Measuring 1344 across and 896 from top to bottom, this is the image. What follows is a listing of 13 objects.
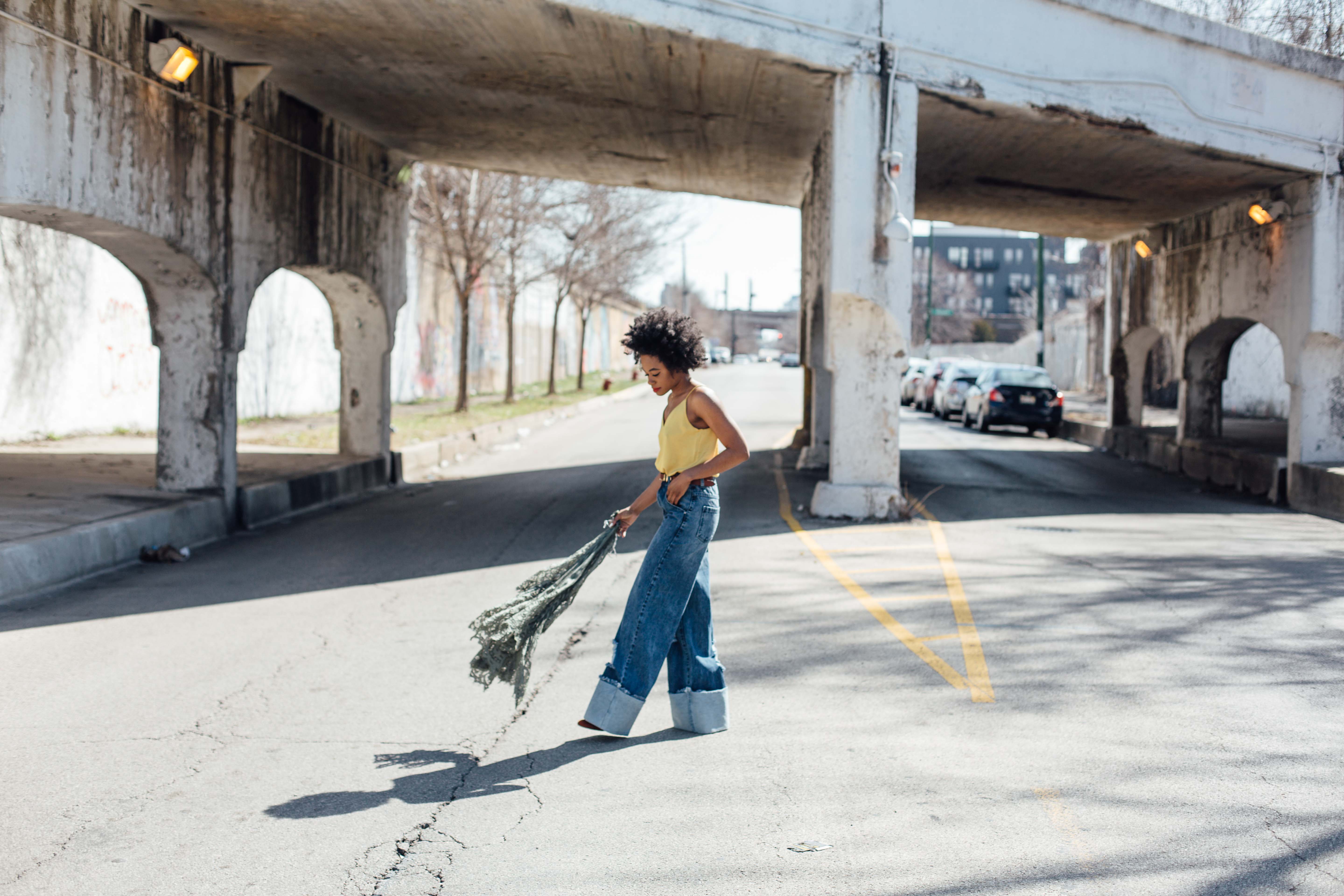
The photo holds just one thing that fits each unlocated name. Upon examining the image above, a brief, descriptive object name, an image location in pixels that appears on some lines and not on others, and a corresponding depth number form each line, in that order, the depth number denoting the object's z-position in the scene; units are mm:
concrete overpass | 10539
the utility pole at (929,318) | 58469
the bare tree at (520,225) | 25984
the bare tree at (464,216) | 24781
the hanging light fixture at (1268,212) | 16156
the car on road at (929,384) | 35938
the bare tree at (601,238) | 31500
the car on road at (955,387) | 31922
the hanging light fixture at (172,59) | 10609
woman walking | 4934
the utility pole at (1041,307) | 35000
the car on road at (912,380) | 38969
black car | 26469
